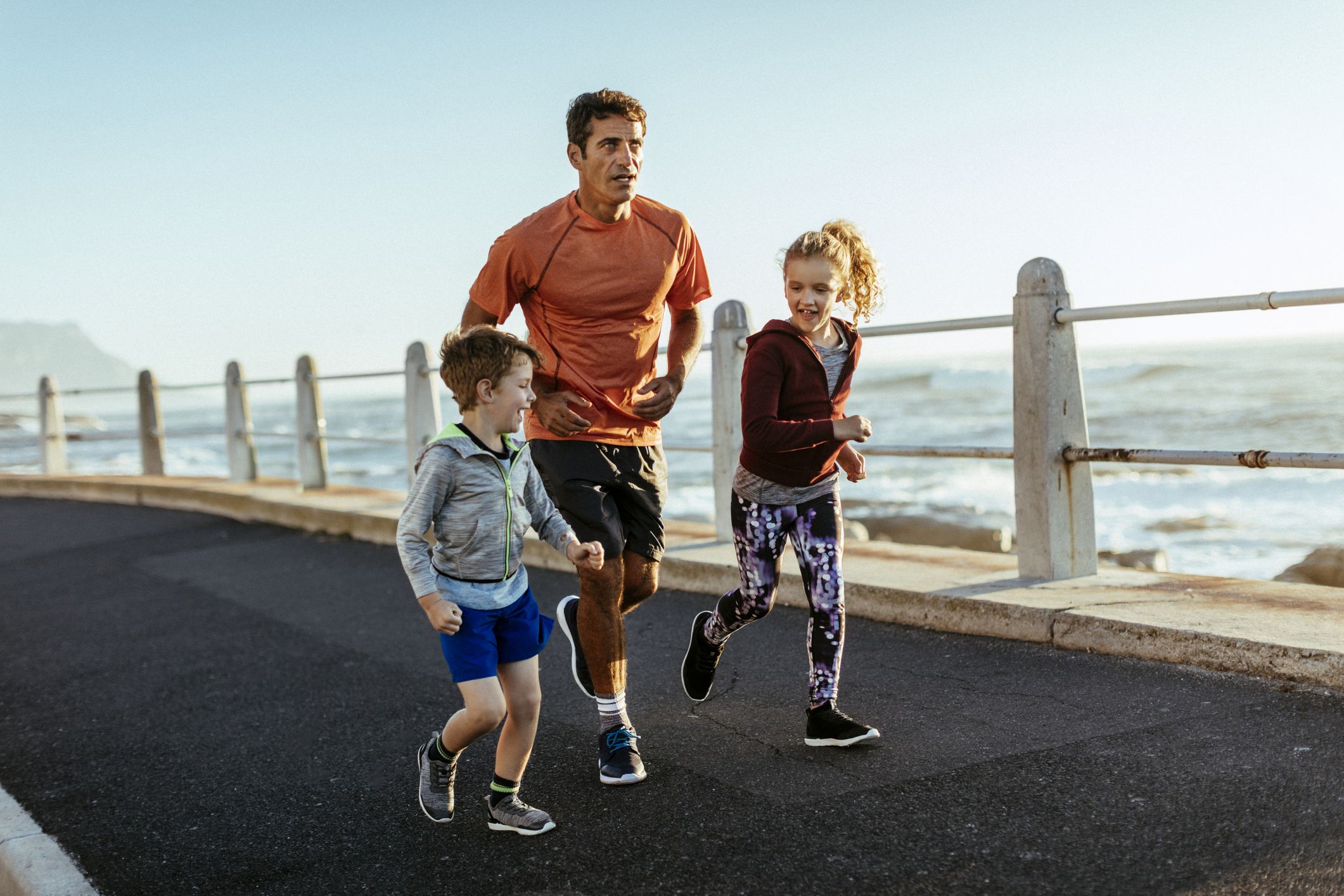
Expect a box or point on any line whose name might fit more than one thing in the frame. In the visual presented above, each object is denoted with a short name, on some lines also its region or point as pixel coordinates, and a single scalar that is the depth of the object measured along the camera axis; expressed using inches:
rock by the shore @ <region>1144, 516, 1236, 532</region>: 644.1
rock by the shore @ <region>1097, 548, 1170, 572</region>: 459.8
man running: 137.7
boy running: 114.9
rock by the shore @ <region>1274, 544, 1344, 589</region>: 387.2
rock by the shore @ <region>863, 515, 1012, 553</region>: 527.8
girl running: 135.7
